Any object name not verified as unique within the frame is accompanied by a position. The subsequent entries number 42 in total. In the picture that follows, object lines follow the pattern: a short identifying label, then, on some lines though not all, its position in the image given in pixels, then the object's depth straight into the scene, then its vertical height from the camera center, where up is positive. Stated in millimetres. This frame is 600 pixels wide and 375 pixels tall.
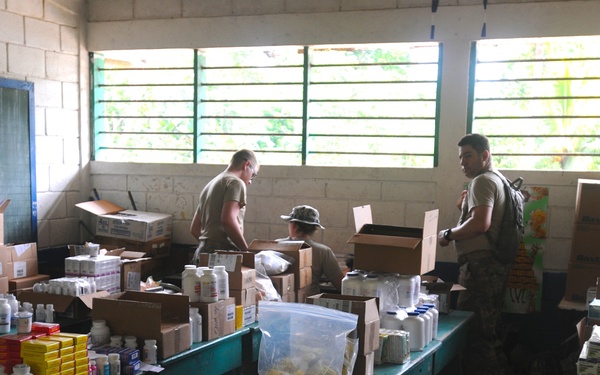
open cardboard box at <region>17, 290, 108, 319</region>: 3729 -954
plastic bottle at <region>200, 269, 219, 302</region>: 3318 -752
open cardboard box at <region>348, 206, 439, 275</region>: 3590 -594
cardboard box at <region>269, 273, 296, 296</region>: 4008 -875
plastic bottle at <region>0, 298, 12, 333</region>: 3268 -911
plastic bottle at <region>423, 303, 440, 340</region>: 3621 -949
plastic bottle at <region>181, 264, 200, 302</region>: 3330 -740
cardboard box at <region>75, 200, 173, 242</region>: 5662 -773
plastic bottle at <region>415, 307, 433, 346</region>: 3443 -931
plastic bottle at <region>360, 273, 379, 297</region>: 3447 -758
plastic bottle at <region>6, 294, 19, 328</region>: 3520 -935
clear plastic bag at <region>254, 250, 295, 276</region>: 4004 -760
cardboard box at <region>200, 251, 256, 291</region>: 3607 -713
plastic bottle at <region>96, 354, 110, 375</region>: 2654 -916
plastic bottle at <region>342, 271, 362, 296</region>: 3496 -766
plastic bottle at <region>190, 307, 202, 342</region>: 3219 -912
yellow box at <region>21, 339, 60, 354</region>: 2457 -790
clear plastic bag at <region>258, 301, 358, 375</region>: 2594 -784
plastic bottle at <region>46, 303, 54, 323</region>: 3598 -975
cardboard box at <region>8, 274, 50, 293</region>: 4520 -1044
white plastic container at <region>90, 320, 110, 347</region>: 2896 -868
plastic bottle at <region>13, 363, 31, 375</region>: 2373 -843
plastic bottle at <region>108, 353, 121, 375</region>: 2678 -916
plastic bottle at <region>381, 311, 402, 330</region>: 3326 -896
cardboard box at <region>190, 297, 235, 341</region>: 3285 -910
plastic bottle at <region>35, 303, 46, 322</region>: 3645 -994
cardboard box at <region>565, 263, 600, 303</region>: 4609 -924
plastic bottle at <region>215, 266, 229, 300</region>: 3414 -741
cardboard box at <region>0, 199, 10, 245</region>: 4504 -588
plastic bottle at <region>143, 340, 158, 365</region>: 2854 -924
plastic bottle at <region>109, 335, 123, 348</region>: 2857 -886
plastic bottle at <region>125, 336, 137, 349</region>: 2842 -883
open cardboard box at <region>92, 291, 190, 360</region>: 2889 -820
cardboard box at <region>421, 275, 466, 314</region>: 4301 -959
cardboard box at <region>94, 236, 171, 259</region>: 5652 -959
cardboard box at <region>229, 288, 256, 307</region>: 3604 -866
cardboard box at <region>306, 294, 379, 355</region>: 2768 -713
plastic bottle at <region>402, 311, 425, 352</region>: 3338 -937
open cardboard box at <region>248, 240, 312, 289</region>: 4203 -735
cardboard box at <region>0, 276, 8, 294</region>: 4379 -1016
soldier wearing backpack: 4430 -798
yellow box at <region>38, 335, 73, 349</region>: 2502 -786
